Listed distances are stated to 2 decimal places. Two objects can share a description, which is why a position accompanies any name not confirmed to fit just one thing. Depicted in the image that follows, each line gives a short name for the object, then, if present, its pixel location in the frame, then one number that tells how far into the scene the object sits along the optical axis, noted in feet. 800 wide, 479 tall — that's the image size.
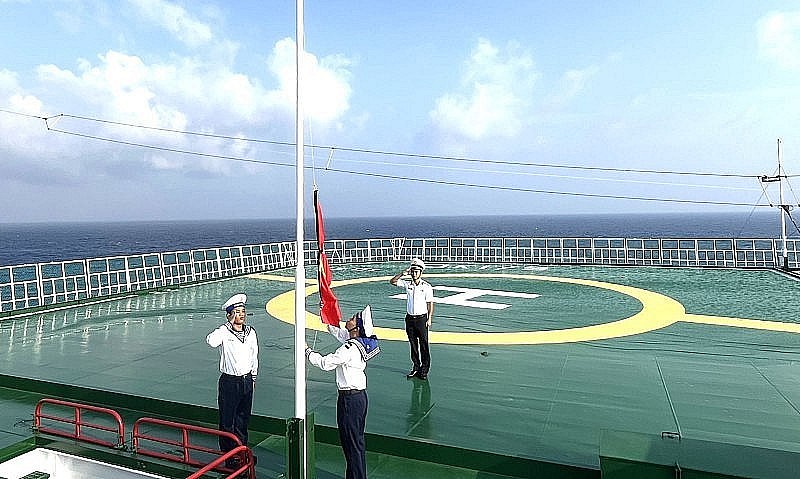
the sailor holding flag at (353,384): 15.44
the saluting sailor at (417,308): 25.79
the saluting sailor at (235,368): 17.74
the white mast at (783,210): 62.49
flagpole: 15.21
